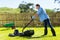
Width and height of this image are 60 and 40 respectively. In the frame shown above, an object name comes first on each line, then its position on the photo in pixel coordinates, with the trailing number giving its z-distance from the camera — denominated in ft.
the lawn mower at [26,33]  23.30
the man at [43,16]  23.85
